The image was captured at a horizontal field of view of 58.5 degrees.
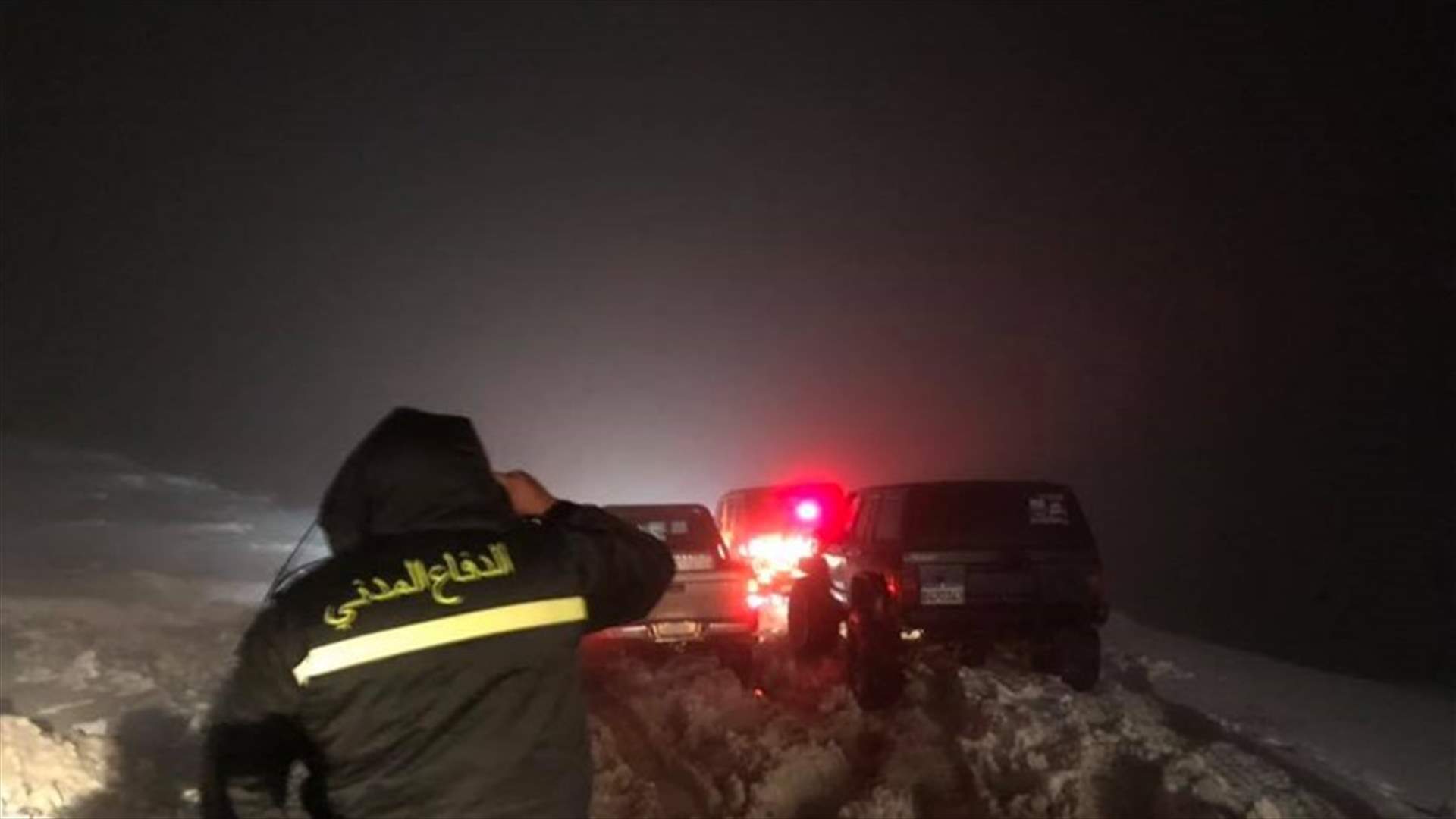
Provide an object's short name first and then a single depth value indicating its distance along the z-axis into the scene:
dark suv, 10.93
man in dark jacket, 2.62
